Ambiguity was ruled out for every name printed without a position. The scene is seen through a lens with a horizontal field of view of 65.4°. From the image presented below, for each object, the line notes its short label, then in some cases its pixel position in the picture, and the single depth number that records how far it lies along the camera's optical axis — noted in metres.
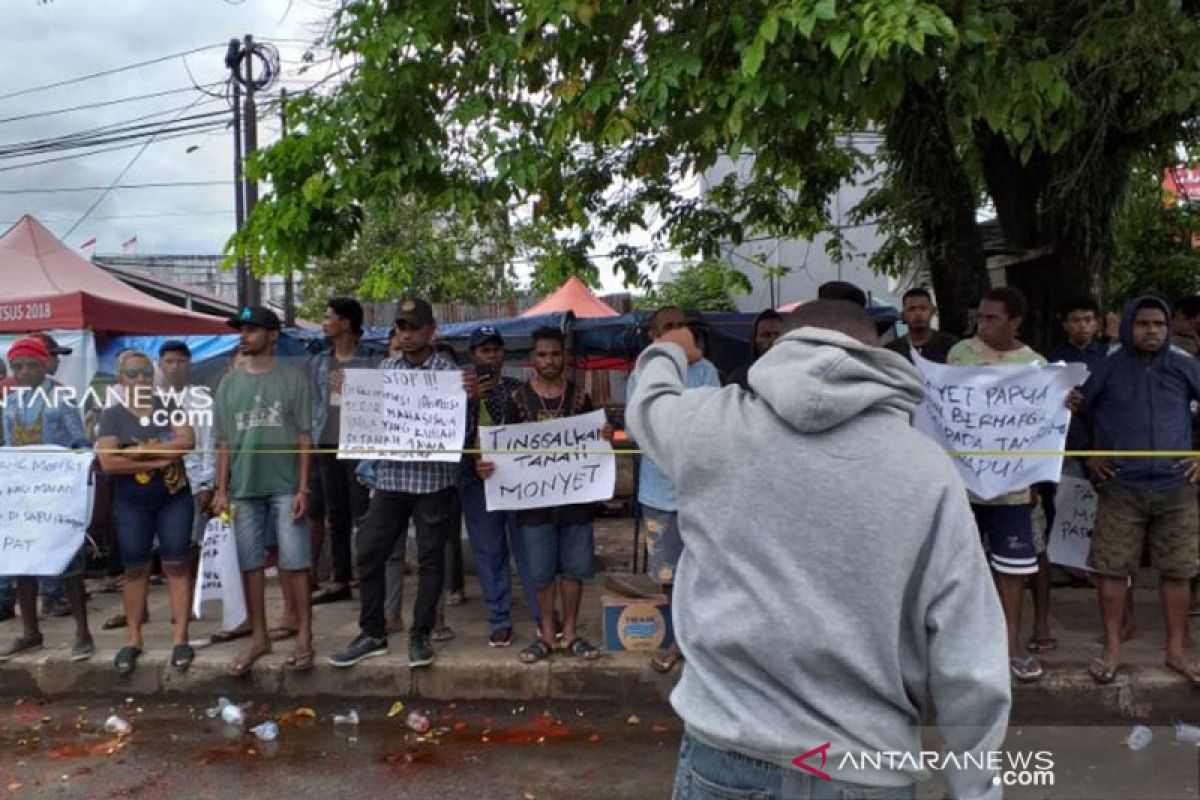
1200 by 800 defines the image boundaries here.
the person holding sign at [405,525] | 5.41
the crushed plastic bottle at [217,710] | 5.29
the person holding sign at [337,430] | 6.52
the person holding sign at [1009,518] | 5.01
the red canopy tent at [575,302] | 13.23
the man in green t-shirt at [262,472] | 5.55
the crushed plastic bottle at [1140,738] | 4.57
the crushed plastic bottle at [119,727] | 5.07
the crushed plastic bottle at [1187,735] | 4.62
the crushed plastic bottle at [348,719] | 5.16
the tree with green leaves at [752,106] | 4.29
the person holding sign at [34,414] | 5.96
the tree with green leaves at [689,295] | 22.28
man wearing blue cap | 5.68
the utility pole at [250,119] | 15.07
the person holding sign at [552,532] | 5.49
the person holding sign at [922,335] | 5.70
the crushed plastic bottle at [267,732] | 4.93
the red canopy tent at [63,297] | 8.57
